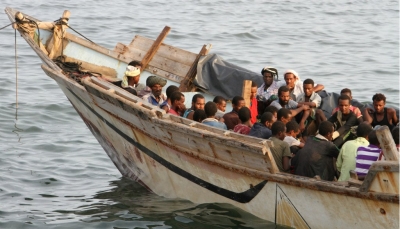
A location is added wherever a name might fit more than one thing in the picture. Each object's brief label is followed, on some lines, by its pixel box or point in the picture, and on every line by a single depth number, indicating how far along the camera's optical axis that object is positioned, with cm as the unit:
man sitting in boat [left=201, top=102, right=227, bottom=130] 1739
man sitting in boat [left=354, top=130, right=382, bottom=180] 1466
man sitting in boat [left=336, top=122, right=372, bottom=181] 1521
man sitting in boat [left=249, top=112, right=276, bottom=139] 1658
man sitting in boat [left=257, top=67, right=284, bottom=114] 2023
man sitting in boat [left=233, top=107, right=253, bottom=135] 1723
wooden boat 1410
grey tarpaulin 2217
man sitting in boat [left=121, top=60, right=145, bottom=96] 2008
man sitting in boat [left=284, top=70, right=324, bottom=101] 2014
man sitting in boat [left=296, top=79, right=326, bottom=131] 1917
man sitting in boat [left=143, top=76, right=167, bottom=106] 1942
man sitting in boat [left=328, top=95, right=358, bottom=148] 1783
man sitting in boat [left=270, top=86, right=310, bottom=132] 1902
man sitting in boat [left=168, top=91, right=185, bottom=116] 1886
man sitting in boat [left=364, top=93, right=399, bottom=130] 1800
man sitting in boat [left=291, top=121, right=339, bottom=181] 1550
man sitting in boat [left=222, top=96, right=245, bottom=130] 1808
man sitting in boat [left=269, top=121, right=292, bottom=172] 1589
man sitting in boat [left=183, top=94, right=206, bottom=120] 1848
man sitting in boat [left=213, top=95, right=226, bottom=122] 1915
